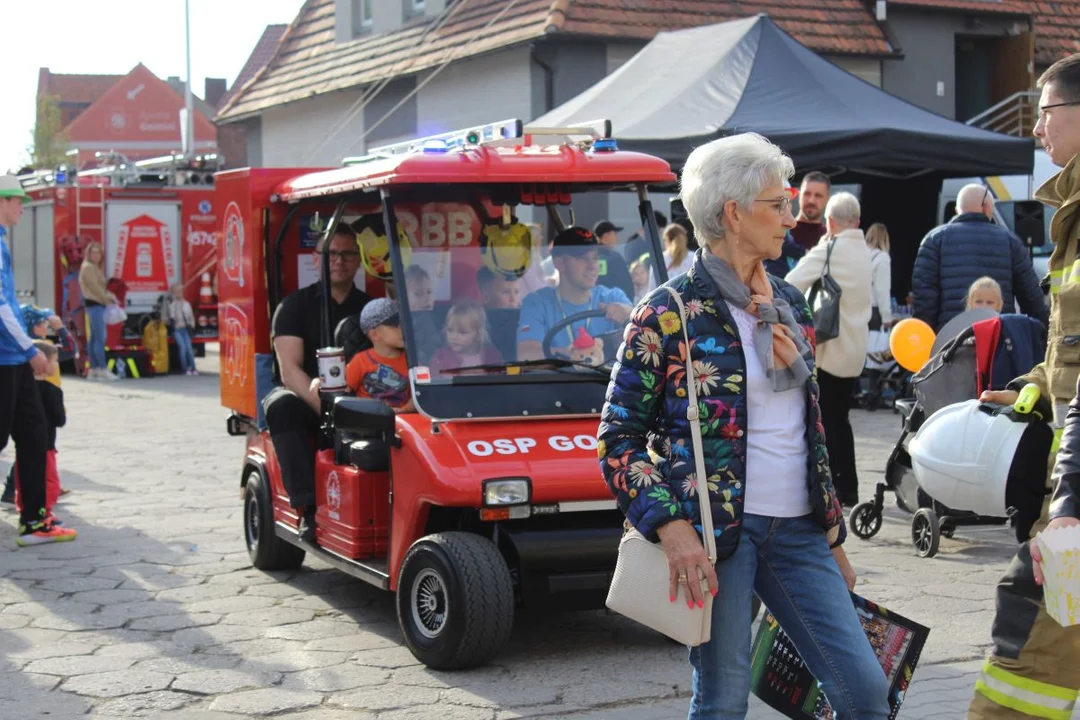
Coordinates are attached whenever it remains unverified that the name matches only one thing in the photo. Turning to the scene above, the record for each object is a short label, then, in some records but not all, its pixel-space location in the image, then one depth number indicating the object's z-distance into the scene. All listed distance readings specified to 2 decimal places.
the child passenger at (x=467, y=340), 6.41
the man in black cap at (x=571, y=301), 6.52
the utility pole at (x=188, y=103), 36.93
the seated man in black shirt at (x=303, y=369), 7.18
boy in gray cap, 6.57
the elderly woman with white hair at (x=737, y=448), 3.50
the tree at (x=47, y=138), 65.00
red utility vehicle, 5.86
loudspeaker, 14.52
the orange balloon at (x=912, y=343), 8.62
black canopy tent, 12.61
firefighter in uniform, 3.75
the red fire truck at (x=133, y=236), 22.78
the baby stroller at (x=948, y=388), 7.58
